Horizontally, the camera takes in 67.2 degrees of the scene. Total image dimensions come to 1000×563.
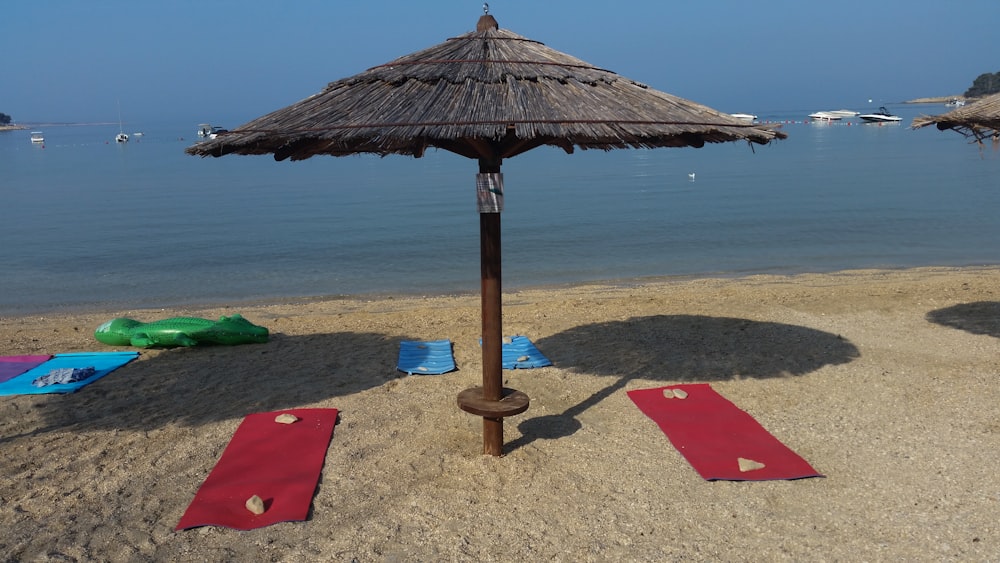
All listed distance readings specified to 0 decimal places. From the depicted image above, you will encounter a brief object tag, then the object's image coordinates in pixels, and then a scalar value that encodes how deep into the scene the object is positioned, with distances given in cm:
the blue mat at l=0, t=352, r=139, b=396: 652
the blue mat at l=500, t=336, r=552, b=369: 700
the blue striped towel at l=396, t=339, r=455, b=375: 696
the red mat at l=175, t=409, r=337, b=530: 427
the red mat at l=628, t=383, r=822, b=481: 473
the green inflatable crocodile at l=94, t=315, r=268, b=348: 786
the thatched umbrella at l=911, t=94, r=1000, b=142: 667
